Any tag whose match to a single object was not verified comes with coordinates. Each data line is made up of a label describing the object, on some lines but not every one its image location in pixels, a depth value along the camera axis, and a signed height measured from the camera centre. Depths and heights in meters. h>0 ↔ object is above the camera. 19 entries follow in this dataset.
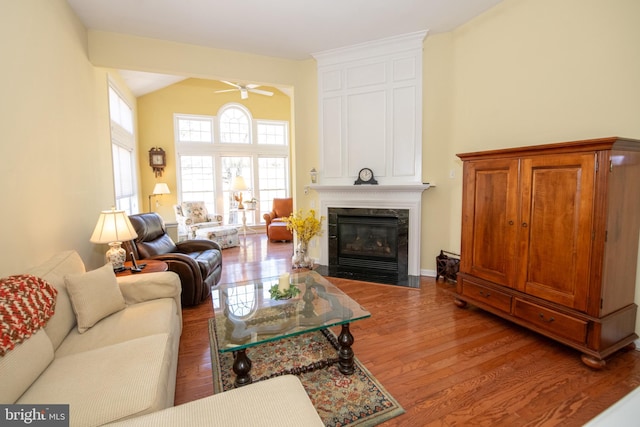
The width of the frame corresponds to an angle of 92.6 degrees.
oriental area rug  1.79 -1.29
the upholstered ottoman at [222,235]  6.00 -0.90
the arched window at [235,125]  7.68 +1.66
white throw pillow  1.94 -0.70
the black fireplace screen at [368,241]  4.29 -0.75
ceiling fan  6.07 +2.00
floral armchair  6.36 -0.59
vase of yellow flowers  4.46 -0.62
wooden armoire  2.13 -0.39
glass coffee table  1.91 -0.90
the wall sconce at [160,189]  6.74 +0.03
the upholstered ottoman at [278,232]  6.79 -0.94
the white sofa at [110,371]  1.21 -0.87
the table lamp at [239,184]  7.07 +0.14
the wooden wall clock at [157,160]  6.96 +0.70
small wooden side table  2.69 -0.72
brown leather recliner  3.25 -0.76
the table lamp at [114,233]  2.63 -0.37
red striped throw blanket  1.31 -0.56
